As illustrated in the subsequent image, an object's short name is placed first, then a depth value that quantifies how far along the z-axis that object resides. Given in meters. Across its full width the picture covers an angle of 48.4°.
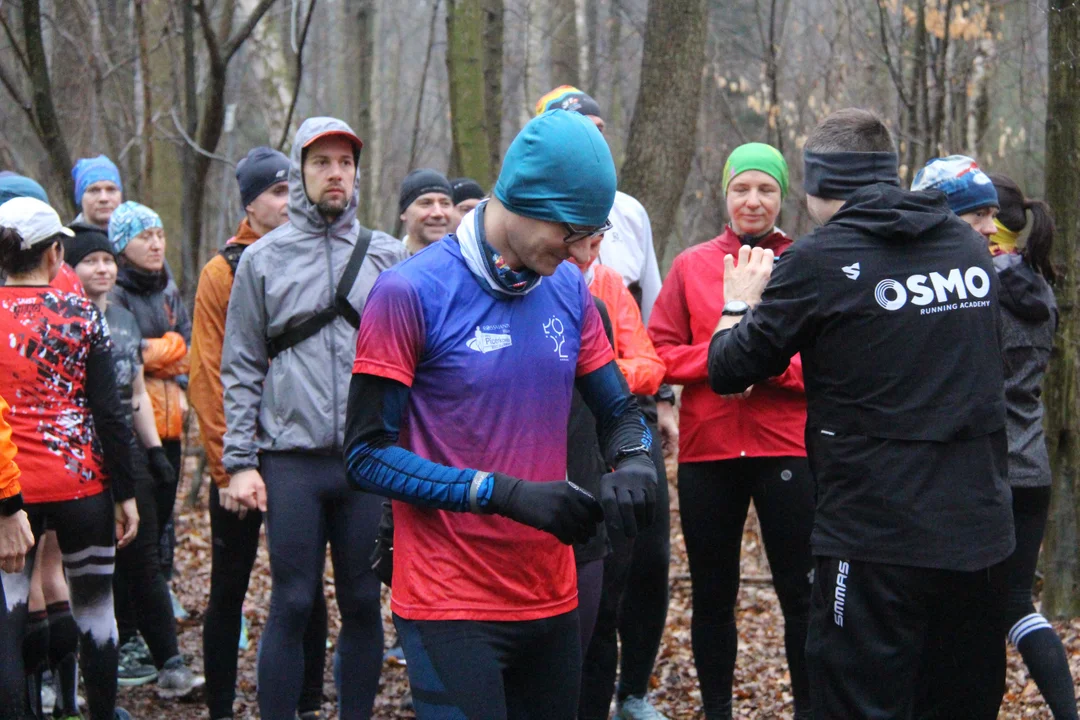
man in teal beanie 2.91
